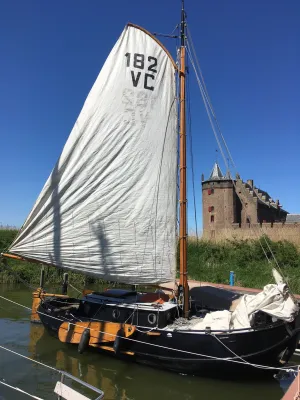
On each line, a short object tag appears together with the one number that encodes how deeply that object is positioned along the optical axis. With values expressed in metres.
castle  44.22
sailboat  8.80
